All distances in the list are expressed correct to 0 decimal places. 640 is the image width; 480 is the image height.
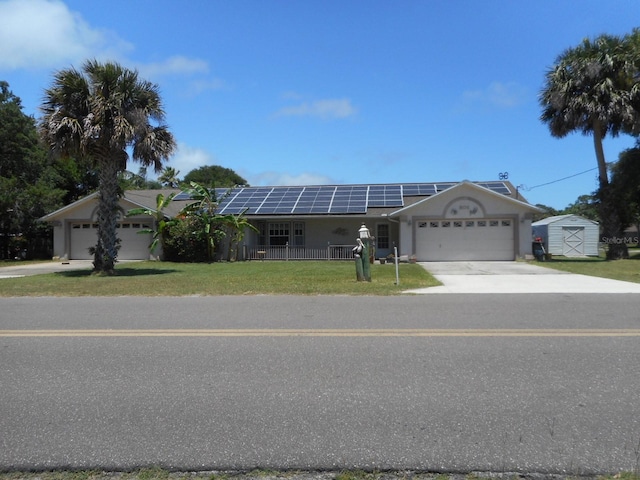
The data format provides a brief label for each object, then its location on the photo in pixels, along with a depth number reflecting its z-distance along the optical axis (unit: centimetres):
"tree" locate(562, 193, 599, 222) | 7760
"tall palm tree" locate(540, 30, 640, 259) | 2389
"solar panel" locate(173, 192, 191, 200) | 3200
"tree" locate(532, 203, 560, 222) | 4568
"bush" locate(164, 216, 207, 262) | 2648
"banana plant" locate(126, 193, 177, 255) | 2667
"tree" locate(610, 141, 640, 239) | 2622
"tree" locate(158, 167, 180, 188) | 6431
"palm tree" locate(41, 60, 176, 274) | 1803
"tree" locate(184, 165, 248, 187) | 7712
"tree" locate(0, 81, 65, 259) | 2981
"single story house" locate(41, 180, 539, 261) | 2580
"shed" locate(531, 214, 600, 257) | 3462
